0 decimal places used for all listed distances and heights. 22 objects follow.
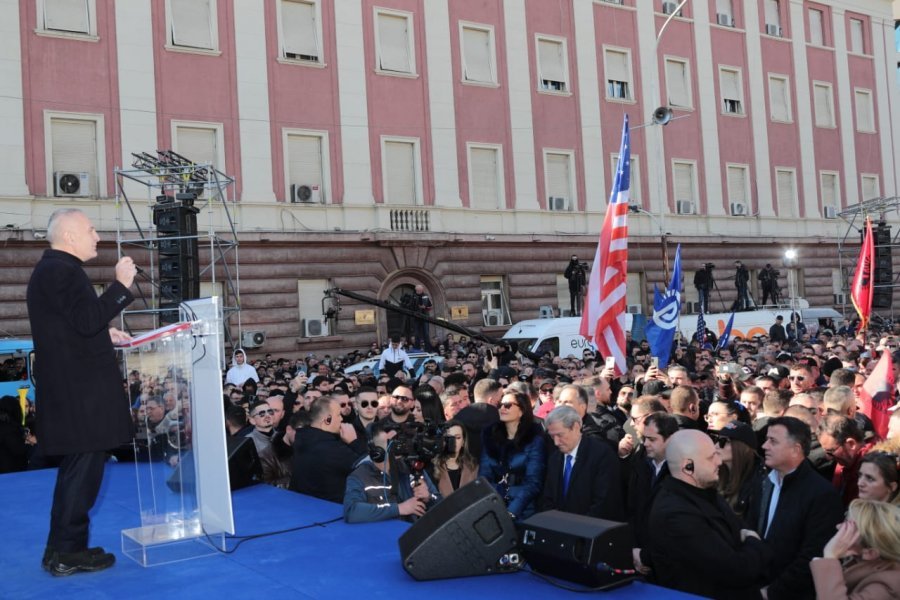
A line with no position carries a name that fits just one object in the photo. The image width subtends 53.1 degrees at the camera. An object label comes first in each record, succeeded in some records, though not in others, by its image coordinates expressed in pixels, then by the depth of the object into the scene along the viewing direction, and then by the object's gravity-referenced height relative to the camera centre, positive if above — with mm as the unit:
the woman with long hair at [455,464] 6375 -940
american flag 11273 +424
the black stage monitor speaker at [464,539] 4598 -1060
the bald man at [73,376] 4633 -110
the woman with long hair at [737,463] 5809 -942
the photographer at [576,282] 27703 +1404
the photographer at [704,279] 29828 +1373
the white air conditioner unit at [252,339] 22469 +159
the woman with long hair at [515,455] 6574 -944
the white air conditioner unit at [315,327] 24203 +392
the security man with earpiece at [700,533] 4465 -1068
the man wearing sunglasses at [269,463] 8398 -1113
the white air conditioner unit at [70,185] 21109 +4022
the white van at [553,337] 22156 -193
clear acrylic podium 4957 -536
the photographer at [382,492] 5840 -1033
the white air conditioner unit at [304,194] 24370 +4029
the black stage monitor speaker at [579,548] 4332 -1086
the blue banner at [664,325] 13797 -29
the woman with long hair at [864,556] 3959 -1098
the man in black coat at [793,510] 4723 -1088
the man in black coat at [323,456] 6996 -898
